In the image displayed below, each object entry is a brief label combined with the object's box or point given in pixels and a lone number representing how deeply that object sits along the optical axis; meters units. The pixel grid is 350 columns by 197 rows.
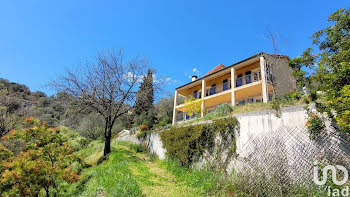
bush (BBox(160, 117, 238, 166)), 7.04
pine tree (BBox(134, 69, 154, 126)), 10.92
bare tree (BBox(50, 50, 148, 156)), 10.24
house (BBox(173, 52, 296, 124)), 9.30
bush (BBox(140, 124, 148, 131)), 14.38
